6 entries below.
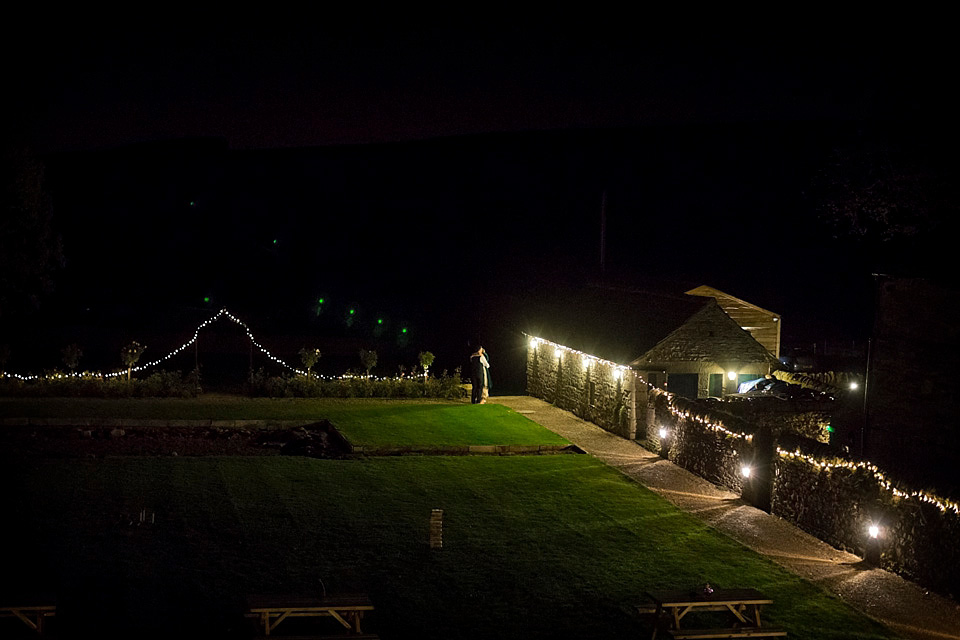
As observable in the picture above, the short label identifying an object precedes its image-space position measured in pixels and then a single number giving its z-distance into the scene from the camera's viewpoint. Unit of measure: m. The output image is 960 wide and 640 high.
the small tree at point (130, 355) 32.03
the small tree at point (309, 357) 33.56
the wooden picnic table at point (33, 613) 11.05
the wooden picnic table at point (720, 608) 11.75
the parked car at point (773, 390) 28.18
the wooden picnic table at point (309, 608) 11.42
